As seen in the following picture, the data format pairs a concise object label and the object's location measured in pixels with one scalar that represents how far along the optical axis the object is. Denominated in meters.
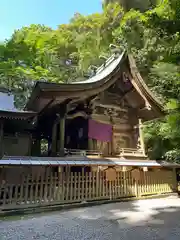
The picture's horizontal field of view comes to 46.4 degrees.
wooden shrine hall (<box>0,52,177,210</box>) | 7.29
